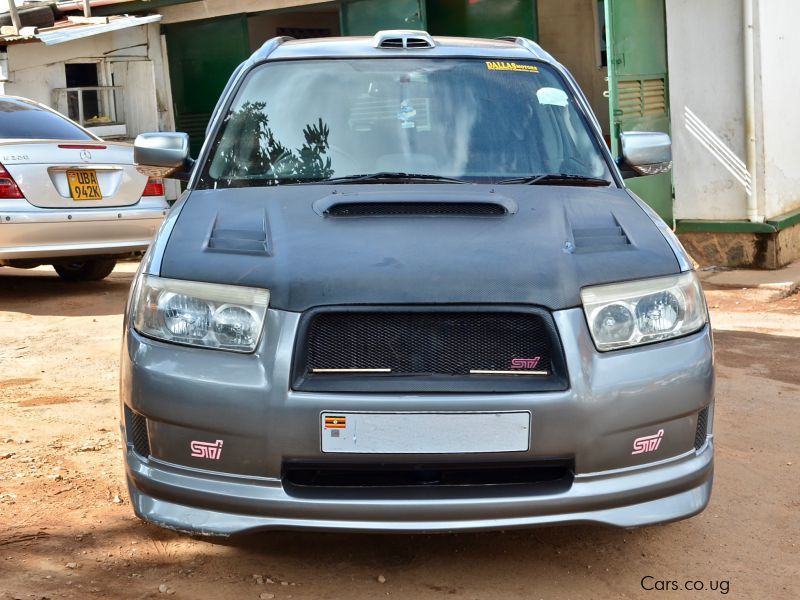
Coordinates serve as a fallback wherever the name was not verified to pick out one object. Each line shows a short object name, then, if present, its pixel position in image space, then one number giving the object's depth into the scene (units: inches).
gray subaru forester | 107.7
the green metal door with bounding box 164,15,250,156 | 516.1
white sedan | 297.0
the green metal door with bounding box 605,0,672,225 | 351.9
